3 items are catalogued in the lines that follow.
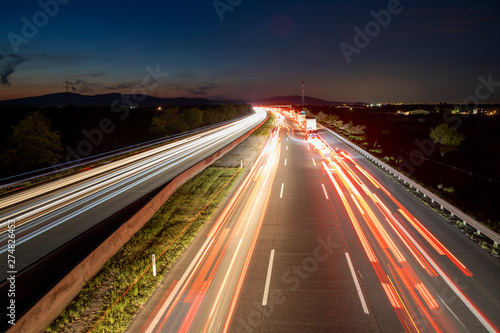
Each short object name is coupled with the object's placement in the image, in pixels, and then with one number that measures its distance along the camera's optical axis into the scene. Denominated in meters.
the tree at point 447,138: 47.06
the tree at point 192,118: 77.56
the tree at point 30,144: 33.06
